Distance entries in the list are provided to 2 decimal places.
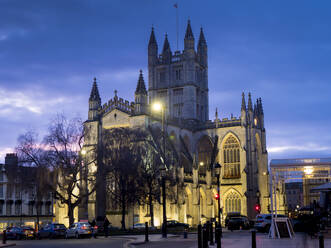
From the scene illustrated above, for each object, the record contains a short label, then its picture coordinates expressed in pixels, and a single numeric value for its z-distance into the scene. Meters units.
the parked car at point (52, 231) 35.12
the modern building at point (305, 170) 88.88
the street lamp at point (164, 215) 29.77
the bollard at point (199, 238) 16.95
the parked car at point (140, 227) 44.56
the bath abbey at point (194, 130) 55.97
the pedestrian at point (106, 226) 33.54
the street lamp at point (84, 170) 43.03
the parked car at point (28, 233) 36.41
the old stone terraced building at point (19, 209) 61.47
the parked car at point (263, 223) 33.44
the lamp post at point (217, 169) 30.38
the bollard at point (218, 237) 15.55
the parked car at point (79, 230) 33.12
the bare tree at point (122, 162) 44.59
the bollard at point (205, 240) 17.05
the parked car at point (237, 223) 40.45
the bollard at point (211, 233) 21.44
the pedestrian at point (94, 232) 33.03
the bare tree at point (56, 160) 41.25
